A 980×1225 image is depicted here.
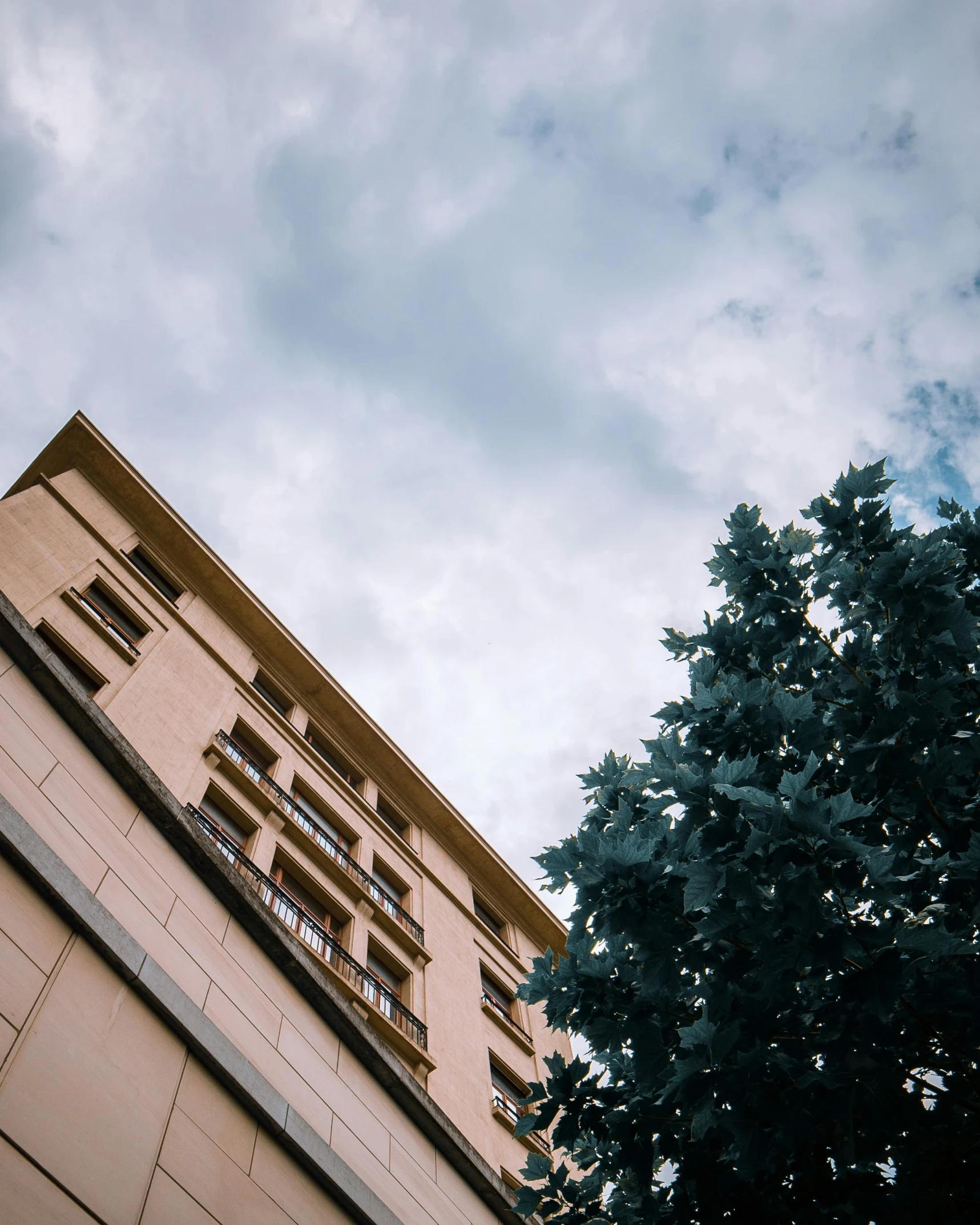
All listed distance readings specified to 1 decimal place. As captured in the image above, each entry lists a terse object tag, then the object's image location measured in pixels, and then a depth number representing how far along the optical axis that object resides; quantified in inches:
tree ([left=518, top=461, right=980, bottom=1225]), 192.5
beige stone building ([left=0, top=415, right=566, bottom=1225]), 226.8
